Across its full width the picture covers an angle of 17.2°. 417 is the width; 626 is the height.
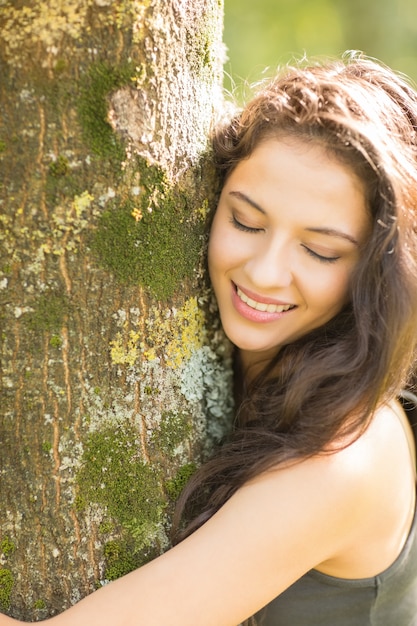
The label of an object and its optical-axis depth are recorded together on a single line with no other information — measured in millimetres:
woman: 1035
